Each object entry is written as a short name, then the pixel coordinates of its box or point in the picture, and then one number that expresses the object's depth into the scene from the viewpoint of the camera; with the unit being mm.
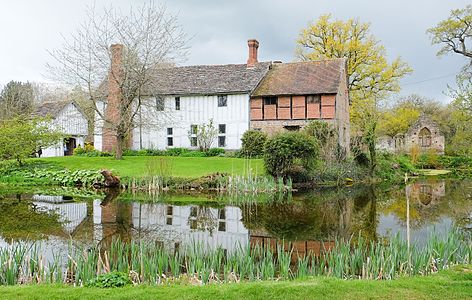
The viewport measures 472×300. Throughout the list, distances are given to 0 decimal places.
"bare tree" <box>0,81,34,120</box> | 43875
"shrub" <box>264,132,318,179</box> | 22250
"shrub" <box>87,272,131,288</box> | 5719
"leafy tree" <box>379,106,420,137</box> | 48781
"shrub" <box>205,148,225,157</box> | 32406
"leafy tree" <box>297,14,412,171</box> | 36688
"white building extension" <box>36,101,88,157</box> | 40906
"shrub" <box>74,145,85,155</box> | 34375
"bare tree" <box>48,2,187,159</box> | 26672
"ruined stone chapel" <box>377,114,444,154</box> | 46978
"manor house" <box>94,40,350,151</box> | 31744
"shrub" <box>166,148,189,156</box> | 33569
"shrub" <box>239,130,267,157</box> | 30089
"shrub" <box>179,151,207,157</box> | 32172
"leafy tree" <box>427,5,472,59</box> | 30922
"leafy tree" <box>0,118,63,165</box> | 24125
